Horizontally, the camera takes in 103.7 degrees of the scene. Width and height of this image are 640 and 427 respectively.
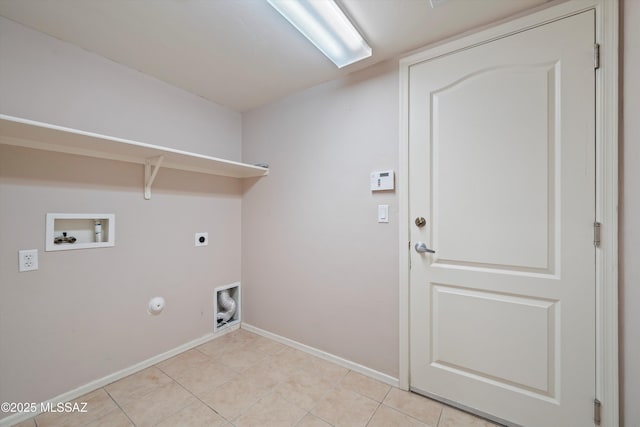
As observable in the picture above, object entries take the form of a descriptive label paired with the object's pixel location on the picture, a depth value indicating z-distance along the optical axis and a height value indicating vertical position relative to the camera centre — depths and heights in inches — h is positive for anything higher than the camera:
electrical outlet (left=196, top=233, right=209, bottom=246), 91.0 -9.8
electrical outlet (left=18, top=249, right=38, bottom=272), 57.4 -10.9
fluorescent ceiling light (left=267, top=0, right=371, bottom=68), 51.0 +41.7
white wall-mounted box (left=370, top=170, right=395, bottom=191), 69.1 +8.9
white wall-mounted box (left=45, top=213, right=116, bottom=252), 61.6 -5.0
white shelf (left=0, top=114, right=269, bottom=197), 51.1 +16.7
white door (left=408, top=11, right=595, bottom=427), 49.1 -2.9
